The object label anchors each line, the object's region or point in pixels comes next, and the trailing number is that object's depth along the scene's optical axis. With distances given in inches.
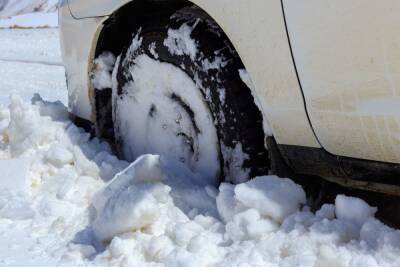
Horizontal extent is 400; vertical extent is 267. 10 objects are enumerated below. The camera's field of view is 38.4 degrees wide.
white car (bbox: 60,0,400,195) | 60.2
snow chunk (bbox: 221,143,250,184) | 82.8
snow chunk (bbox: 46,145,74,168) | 113.8
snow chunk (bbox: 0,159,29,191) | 106.9
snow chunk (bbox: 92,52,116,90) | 118.5
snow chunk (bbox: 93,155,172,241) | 78.7
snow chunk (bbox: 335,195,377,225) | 66.7
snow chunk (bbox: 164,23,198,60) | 88.0
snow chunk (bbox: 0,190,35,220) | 94.8
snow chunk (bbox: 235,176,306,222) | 72.3
